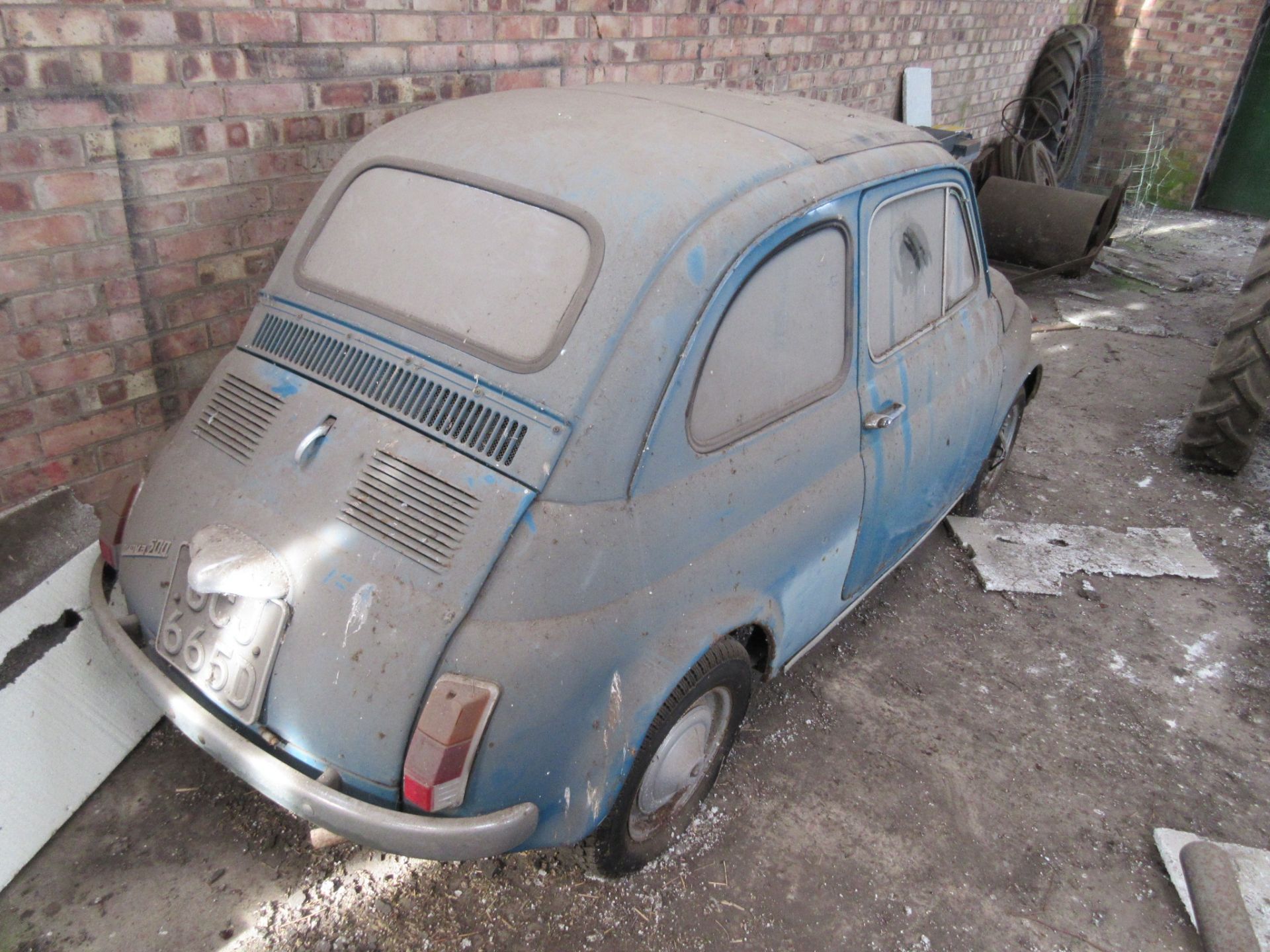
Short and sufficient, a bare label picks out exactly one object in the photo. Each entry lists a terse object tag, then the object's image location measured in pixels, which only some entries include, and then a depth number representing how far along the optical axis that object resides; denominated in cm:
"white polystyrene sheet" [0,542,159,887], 229
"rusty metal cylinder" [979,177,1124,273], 729
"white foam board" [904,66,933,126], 715
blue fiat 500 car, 185
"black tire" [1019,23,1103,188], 929
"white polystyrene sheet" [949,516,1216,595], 388
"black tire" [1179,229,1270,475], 448
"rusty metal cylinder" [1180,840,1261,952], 235
